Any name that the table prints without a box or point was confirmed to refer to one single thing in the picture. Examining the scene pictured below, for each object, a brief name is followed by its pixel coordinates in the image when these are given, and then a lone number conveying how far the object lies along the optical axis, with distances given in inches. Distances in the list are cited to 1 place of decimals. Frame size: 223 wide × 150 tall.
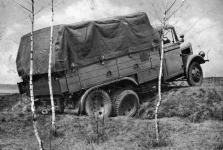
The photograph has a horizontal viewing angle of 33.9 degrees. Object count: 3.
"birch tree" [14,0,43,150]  272.6
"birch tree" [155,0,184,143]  319.3
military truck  425.1
